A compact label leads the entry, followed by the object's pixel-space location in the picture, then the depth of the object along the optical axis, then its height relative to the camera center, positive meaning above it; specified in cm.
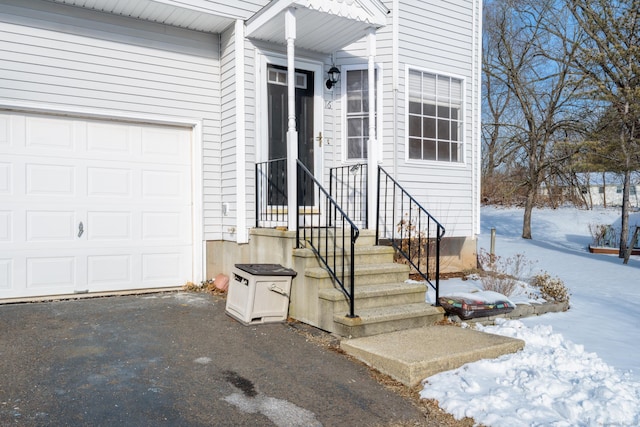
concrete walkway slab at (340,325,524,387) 364 -110
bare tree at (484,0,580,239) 1584 +452
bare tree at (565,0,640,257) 1105 +329
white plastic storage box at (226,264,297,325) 474 -81
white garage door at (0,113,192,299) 547 +7
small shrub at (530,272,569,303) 627 -102
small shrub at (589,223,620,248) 1397 -73
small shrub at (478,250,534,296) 633 -92
